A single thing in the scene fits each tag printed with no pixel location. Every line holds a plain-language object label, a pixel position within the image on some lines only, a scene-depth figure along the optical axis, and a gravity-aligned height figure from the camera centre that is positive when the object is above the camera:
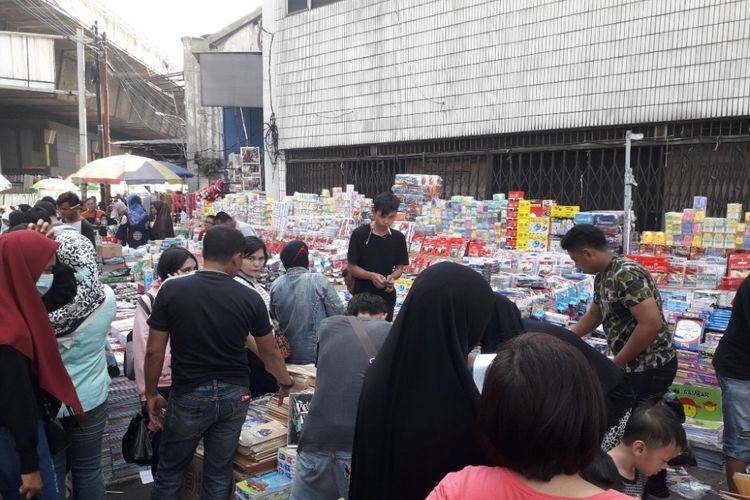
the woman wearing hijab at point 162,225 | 13.85 -0.82
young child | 3.00 -1.30
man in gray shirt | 2.66 -0.99
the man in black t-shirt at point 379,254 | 5.63 -0.60
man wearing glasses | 7.38 -0.27
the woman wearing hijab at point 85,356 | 3.05 -0.93
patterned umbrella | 11.71 +0.41
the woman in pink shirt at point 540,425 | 1.25 -0.51
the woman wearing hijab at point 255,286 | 4.05 -0.75
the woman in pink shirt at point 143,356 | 3.78 -1.10
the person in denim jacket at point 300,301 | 4.40 -0.84
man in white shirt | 7.85 -0.40
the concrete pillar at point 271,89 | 15.60 +2.90
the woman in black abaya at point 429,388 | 1.80 -0.62
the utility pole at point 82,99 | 20.90 +3.32
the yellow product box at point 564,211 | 9.12 -0.24
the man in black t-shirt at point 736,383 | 3.74 -1.23
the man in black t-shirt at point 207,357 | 3.14 -0.92
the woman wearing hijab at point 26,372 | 2.41 -0.80
